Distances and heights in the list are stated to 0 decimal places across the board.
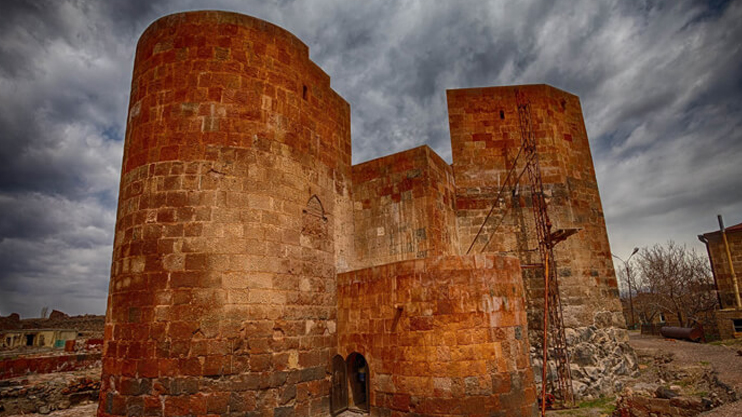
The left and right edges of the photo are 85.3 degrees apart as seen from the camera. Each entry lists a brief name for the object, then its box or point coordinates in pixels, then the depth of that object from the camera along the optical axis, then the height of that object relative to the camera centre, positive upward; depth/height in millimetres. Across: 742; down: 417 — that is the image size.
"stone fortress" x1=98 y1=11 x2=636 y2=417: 8078 +780
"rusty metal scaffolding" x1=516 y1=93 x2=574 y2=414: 11555 +1304
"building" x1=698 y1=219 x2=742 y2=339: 25031 +2165
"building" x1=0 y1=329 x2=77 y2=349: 24531 -760
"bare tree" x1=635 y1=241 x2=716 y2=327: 28016 +698
